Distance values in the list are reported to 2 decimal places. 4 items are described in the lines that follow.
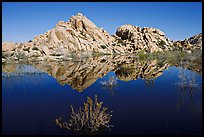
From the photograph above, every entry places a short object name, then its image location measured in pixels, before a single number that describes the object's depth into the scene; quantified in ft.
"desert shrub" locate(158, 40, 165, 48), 251.39
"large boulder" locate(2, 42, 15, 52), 206.79
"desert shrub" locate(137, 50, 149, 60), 154.71
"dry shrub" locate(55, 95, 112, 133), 23.80
